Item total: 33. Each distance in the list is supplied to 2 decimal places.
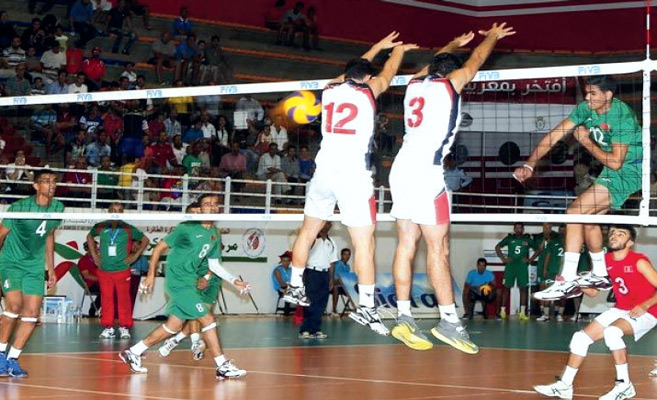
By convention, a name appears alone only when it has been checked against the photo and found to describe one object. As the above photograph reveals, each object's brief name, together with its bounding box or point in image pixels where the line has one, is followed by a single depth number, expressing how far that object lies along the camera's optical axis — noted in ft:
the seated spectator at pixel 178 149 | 83.25
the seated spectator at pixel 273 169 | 78.69
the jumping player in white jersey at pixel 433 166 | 35.42
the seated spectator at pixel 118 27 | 103.45
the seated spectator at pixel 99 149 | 77.77
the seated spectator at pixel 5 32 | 94.53
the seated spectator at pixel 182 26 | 108.88
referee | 71.46
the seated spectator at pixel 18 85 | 85.35
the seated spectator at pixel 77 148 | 77.30
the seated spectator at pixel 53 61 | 92.43
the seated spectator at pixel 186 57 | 102.94
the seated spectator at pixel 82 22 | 100.68
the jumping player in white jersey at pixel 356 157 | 36.01
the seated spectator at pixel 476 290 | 97.66
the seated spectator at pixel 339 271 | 90.07
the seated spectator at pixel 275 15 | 119.24
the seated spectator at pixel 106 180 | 77.97
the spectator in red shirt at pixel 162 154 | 82.02
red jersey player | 42.57
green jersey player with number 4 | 47.44
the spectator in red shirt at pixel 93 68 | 94.79
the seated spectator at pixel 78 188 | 79.66
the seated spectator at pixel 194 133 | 85.81
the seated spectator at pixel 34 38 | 95.30
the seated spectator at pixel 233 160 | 79.98
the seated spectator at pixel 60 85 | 88.89
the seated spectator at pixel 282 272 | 85.10
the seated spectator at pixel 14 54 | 90.83
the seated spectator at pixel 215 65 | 104.71
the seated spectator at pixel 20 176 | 76.33
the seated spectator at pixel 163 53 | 102.99
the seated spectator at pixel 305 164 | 76.18
